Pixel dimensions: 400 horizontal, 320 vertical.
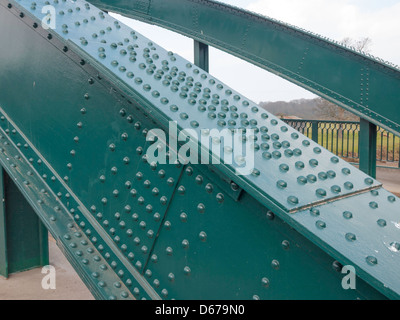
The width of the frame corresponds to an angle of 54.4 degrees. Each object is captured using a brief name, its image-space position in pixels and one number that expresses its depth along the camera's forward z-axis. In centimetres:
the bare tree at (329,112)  2117
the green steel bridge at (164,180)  147
